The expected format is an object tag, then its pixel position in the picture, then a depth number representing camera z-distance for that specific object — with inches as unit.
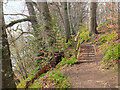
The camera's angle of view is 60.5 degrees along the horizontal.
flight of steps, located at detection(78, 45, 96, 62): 256.8
